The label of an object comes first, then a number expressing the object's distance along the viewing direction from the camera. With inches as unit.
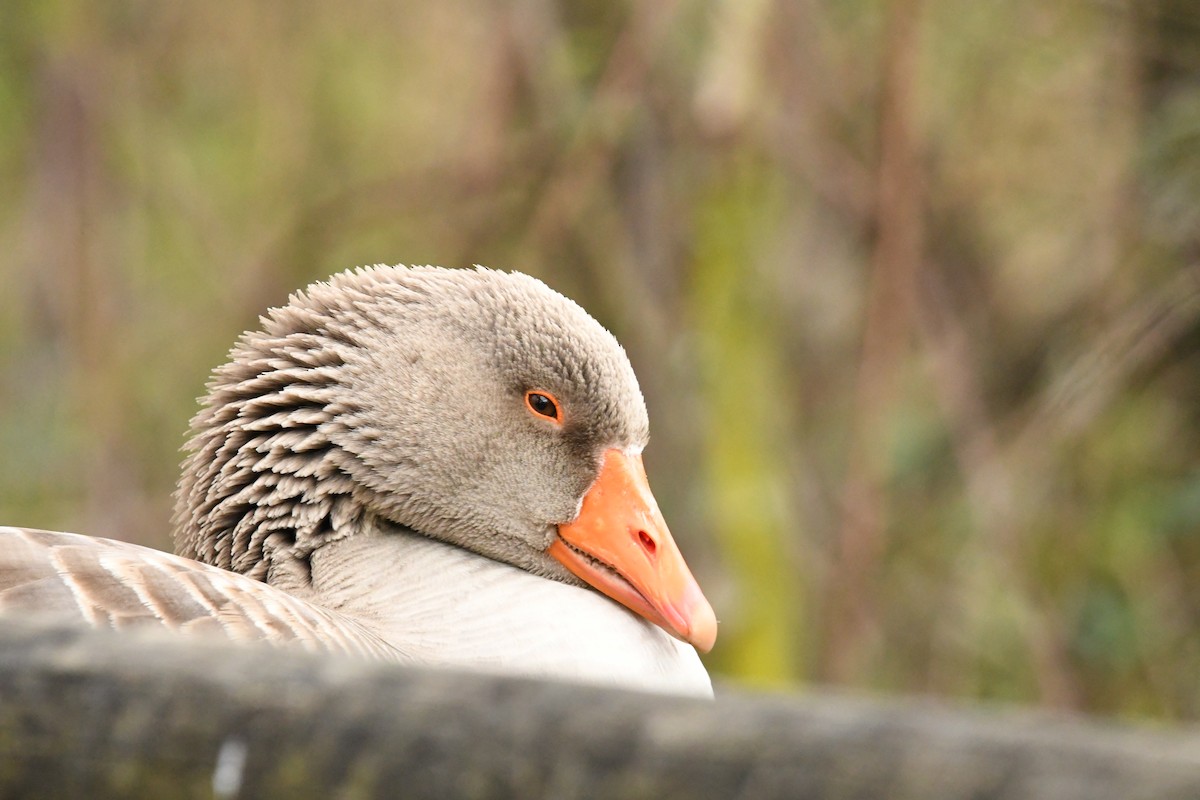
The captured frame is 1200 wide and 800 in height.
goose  270.4
